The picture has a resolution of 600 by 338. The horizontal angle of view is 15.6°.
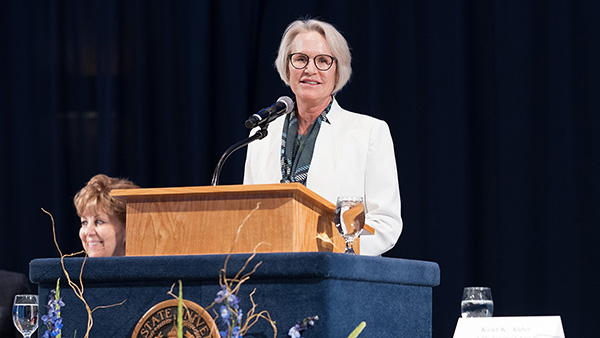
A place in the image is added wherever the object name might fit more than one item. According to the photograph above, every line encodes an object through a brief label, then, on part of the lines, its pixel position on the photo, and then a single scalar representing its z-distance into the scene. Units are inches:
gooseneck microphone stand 214.1
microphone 218.2
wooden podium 203.8
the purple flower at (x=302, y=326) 190.9
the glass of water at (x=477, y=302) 227.9
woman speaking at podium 239.7
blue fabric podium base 198.4
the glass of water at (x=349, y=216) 209.7
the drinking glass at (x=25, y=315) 244.6
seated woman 273.5
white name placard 211.8
